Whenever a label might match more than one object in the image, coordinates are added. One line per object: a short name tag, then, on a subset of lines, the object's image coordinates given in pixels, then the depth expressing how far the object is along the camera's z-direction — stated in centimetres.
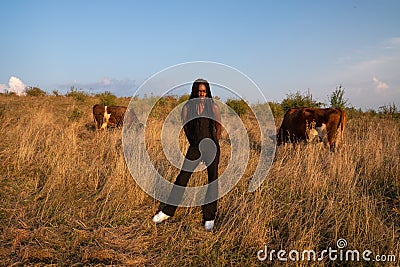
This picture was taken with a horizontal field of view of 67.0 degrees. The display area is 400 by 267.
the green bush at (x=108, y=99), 1611
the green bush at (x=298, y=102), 1485
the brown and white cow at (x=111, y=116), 1034
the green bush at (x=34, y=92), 2010
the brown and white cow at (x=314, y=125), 773
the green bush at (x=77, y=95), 1726
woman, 368
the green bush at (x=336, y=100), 1295
